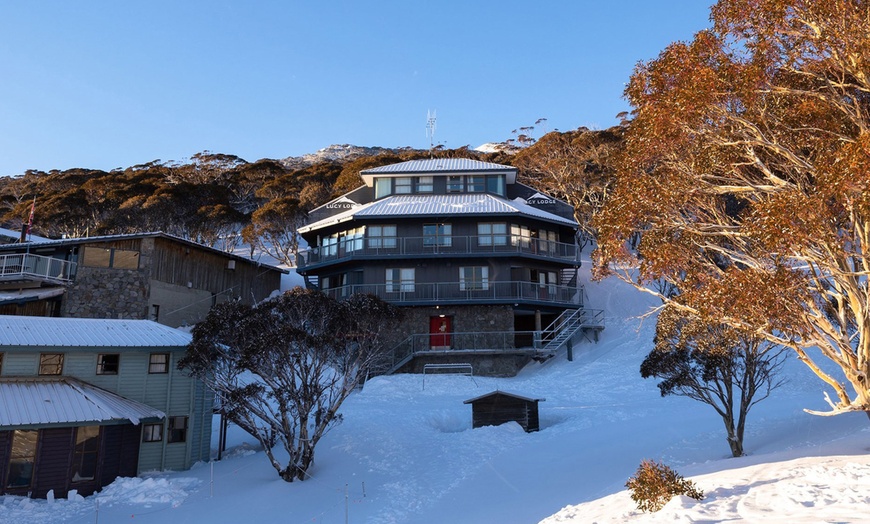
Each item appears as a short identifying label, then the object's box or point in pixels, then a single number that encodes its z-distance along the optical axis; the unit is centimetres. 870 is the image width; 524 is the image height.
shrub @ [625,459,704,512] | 1105
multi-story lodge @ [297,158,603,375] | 3525
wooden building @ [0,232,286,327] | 3297
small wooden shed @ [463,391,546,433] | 2386
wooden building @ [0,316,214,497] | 2014
